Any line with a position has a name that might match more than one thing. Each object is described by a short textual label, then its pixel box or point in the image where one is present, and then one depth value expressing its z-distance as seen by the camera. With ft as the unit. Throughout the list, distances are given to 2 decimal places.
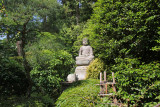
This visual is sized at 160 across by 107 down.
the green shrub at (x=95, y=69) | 17.89
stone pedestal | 19.38
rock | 15.47
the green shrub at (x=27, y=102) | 11.23
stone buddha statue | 20.78
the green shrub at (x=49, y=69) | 15.90
